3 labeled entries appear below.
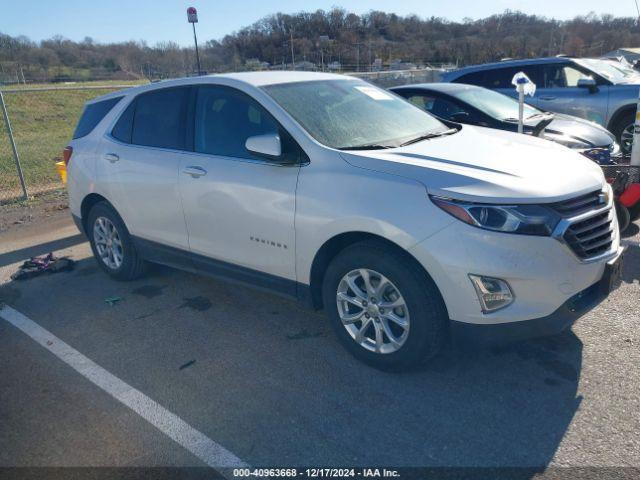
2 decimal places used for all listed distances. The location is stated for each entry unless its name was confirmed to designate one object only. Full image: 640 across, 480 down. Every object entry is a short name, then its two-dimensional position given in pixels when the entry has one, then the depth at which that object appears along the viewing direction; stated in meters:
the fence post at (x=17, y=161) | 7.98
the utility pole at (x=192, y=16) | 10.53
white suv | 2.77
